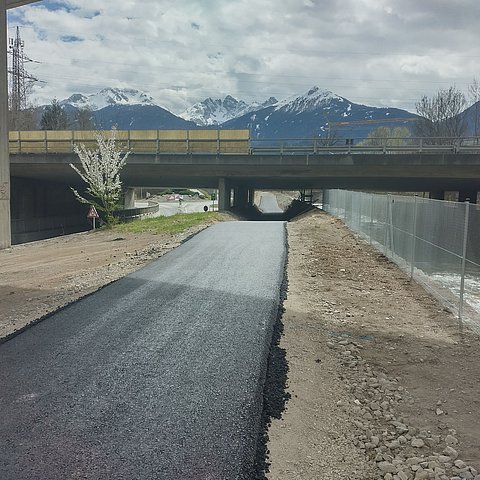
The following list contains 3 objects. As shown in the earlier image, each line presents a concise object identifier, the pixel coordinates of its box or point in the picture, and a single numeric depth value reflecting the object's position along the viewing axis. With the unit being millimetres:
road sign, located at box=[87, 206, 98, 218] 30644
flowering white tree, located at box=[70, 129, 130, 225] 31452
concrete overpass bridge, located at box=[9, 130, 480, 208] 35188
